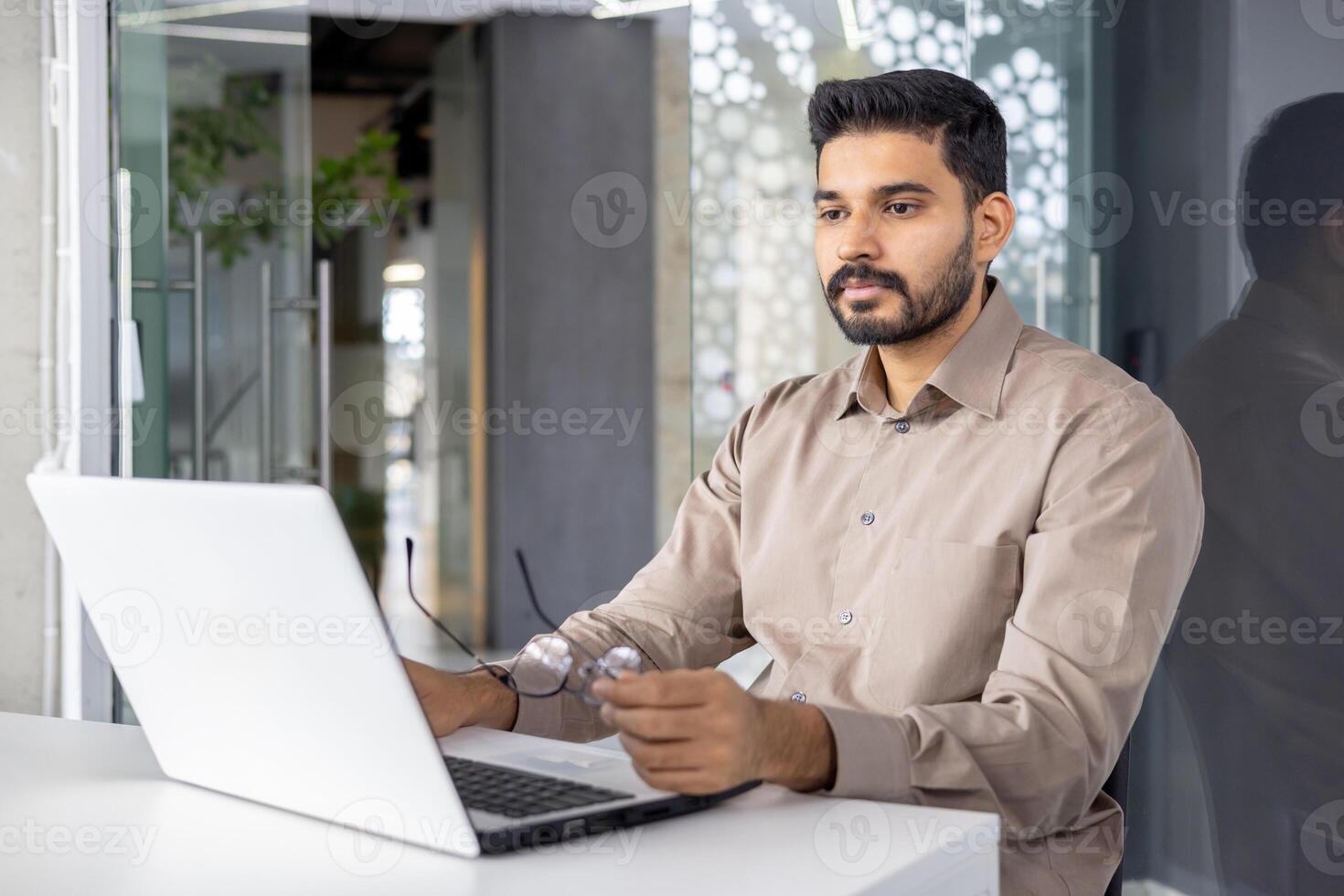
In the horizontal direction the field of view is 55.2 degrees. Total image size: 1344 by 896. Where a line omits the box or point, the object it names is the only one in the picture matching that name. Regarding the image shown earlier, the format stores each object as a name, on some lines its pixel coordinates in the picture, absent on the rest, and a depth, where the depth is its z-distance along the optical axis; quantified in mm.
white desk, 804
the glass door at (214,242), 2947
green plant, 3145
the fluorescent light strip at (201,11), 2945
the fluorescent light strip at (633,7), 5388
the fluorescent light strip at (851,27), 2504
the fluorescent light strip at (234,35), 3029
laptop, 808
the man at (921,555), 1071
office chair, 1274
